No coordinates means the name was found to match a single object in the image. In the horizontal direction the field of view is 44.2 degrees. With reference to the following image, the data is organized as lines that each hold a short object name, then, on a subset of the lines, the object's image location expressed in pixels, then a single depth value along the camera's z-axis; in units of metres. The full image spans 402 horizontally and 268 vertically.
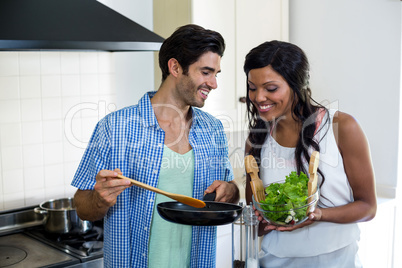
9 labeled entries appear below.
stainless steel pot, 2.03
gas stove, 1.77
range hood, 1.56
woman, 1.38
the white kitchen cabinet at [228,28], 2.43
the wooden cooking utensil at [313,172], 1.25
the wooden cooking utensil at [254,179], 1.33
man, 1.49
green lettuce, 1.23
